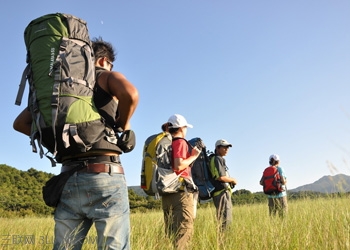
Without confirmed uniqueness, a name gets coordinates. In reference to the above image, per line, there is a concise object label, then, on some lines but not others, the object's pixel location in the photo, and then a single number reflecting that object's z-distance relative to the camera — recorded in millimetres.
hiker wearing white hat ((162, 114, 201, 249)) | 3625
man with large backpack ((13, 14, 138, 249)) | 1926
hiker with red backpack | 7496
